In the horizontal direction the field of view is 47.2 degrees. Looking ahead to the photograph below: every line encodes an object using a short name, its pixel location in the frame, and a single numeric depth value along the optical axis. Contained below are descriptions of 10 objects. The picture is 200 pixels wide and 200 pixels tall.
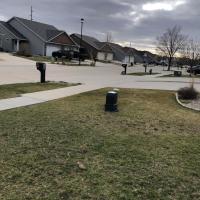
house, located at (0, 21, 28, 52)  37.29
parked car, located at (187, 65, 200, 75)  26.00
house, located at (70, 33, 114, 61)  53.11
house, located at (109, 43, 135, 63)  65.03
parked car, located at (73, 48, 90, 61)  35.74
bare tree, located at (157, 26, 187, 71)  39.18
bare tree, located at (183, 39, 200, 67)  33.76
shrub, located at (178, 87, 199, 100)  8.85
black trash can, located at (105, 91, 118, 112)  6.33
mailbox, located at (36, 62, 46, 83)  10.75
